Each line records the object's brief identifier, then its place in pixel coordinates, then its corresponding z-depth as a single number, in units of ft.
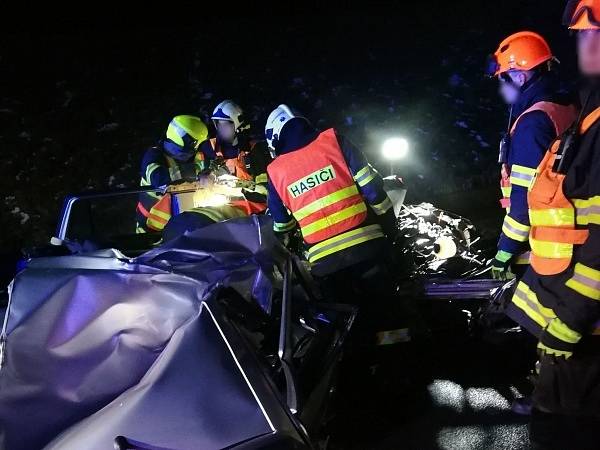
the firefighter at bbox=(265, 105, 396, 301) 10.89
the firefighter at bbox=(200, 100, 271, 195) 17.87
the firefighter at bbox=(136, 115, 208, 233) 17.25
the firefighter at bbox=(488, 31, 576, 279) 9.38
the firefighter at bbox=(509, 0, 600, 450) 6.83
